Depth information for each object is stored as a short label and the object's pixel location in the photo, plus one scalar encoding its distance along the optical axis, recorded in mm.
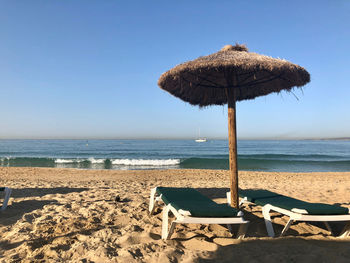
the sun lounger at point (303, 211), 2834
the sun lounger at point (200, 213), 2623
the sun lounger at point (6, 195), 4434
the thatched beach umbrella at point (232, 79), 3277
